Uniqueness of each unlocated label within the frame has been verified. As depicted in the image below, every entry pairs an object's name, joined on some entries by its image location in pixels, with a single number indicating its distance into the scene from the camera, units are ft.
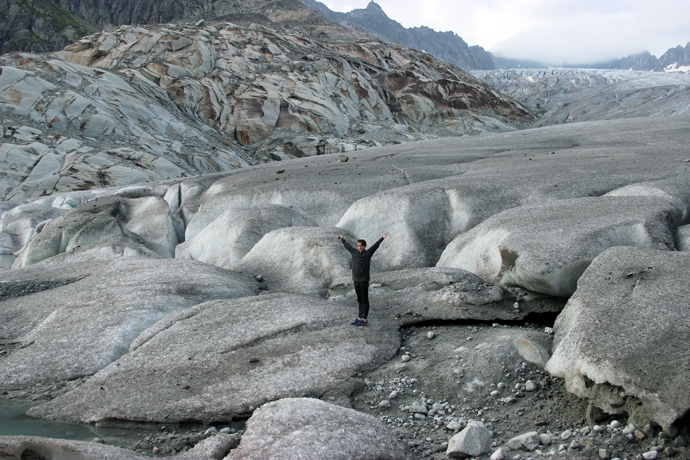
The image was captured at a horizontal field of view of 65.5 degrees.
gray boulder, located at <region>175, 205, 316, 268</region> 58.80
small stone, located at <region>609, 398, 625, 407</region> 23.29
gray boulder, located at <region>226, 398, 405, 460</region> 21.39
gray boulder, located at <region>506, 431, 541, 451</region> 22.77
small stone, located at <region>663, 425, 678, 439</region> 21.33
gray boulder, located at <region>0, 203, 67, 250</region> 81.25
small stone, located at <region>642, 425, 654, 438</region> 21.90
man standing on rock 35.88
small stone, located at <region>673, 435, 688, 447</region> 20.95
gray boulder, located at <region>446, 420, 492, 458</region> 22.58
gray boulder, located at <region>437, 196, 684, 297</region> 36.63
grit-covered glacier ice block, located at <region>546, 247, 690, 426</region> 22.75
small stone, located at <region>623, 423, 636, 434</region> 22.29
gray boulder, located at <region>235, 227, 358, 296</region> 47.11
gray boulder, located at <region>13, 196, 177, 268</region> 68.08
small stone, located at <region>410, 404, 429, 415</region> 26.63
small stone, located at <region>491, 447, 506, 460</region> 22.08
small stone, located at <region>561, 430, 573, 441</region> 23.04
